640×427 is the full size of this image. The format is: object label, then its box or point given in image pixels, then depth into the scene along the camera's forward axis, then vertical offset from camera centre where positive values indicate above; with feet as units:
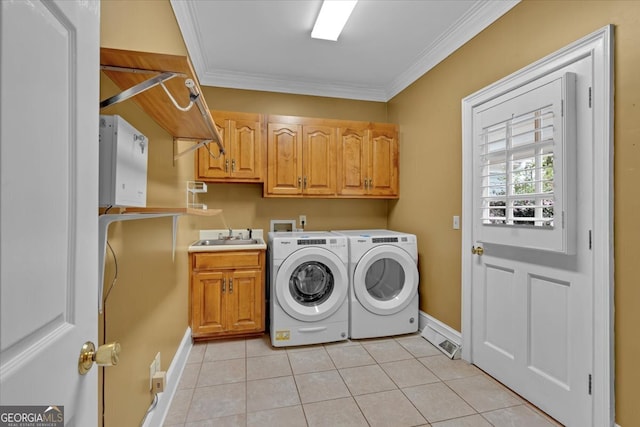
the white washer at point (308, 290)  8.34 -2.22
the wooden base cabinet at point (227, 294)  8.45 -2.33
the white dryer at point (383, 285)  8.82 -2.18
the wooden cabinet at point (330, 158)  9.91 +1.96
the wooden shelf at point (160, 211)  2.96 +0.04
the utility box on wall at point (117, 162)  2.86 +0.53
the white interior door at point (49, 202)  1.31 +0.06
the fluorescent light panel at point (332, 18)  6.73 +4.79
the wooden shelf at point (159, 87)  3.12 +1.68
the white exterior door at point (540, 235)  4.94 -0.38
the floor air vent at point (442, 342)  7.71 -3.54
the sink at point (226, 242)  9.52 -0.91
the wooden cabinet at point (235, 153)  9.46 +1.98
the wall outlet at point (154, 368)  4.90 -2.63
